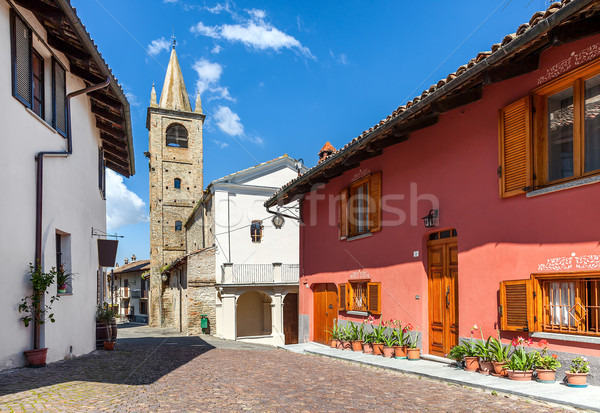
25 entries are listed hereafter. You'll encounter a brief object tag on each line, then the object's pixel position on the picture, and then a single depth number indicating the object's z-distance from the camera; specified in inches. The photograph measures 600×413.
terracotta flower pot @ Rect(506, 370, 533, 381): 251.3
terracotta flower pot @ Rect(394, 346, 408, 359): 370.0
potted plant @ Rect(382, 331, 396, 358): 379.2
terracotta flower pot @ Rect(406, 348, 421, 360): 359.3
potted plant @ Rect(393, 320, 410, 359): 370.3
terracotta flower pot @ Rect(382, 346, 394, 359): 378.9
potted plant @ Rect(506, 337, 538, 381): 252.2
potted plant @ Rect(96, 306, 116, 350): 486.6
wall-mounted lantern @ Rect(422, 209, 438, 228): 354.9
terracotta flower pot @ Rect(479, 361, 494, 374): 278.3
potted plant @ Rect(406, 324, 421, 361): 359.3
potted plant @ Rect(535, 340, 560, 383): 244.2
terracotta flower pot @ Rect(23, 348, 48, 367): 293.6
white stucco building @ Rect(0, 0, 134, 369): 279.4
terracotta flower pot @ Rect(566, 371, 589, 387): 228.2
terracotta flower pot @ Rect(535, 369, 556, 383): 243.6
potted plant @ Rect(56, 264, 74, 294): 348.5
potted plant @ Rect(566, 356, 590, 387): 228.4
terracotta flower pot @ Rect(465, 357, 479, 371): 291.0
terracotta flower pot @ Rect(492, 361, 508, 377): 266.7
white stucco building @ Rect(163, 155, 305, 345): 1000.9
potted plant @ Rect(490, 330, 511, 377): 268.5
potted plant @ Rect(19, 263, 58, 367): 293.6
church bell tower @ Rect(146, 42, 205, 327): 1364.4
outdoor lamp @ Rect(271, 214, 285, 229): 1032.7
